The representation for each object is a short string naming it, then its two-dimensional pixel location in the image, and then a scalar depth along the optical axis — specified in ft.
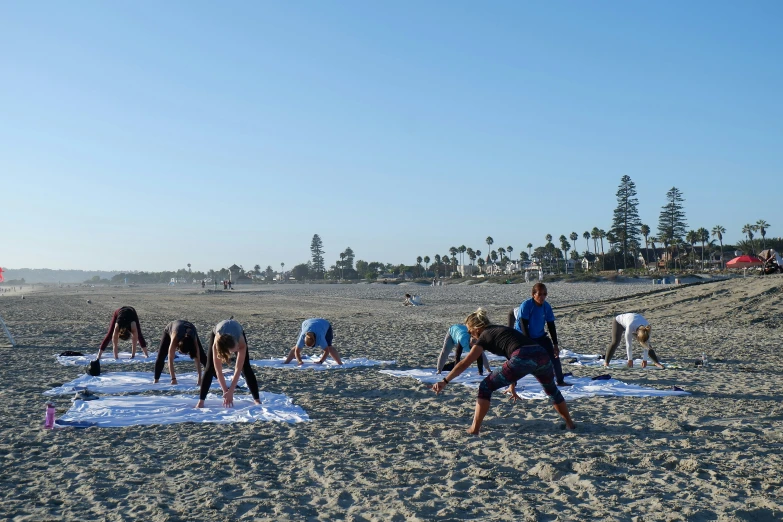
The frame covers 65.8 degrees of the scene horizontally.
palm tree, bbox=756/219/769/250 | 296.71
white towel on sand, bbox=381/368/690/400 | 27.27
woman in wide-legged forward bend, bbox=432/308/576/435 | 19.29
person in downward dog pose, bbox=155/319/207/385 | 27.69
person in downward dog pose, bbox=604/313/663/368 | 34.19
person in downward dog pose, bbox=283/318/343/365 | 33.99
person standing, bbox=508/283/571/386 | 25.85
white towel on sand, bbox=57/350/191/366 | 37.91
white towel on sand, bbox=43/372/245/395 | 28.86
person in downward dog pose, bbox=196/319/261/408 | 21.89
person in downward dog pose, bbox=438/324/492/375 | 28.96
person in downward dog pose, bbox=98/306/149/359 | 36.40
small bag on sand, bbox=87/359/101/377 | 31.91
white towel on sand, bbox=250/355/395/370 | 36.33
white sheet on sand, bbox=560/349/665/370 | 37.06
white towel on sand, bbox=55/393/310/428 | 22.63
